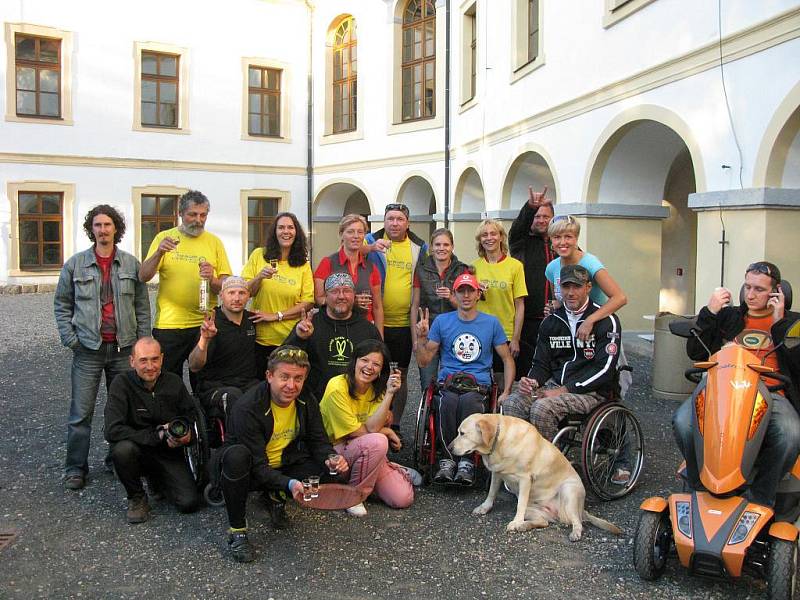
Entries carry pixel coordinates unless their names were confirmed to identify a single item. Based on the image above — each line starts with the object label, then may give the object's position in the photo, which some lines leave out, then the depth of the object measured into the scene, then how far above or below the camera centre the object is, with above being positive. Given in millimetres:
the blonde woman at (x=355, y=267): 5516 -77
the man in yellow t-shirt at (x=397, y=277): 5801 -149
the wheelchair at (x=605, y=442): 4477 -1073
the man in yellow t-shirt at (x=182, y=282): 5203 -179
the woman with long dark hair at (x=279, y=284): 5305 -188
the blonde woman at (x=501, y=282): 5621 -170
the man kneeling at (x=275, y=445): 3846 -956
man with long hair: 4898 -380
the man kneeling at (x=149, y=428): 4379 -957
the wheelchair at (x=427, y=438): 4926 -1103
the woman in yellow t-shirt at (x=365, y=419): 4441 -929
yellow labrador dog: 4270 -1106
